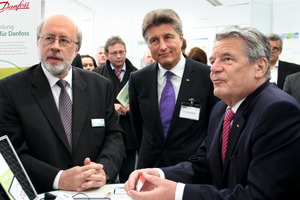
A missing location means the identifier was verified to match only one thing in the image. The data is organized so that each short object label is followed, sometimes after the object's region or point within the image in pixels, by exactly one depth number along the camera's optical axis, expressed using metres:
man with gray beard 1.77
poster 2.91
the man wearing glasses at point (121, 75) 3.70
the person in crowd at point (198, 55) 3.52
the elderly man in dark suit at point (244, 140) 1.18
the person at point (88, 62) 5.46
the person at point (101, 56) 5.82
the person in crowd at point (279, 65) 4.12
